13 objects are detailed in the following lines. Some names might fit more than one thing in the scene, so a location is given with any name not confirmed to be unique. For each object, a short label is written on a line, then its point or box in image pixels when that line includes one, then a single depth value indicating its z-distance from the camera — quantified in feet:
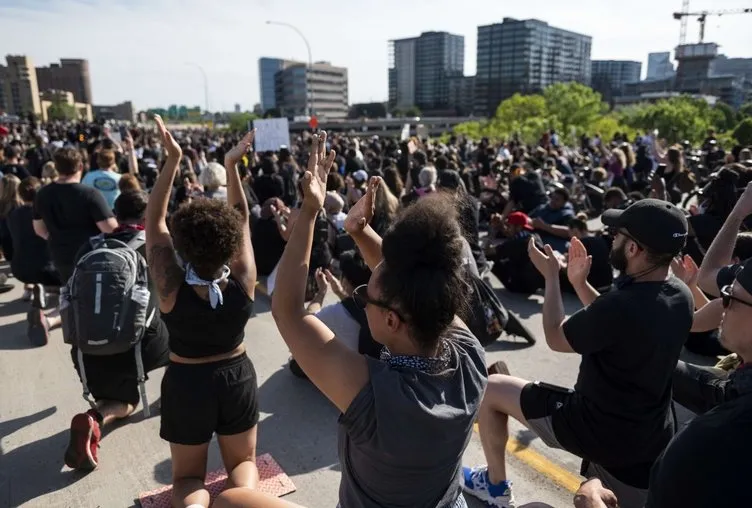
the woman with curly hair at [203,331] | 9.37
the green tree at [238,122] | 281.66
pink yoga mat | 11.25
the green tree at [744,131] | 103.90
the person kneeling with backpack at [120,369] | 12.44
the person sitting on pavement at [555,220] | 24.63
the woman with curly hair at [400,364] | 5.55
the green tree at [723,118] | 202.28
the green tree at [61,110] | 303.52
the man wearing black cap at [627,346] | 8.48
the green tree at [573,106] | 191.72
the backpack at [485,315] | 12.66
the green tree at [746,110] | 231.69
